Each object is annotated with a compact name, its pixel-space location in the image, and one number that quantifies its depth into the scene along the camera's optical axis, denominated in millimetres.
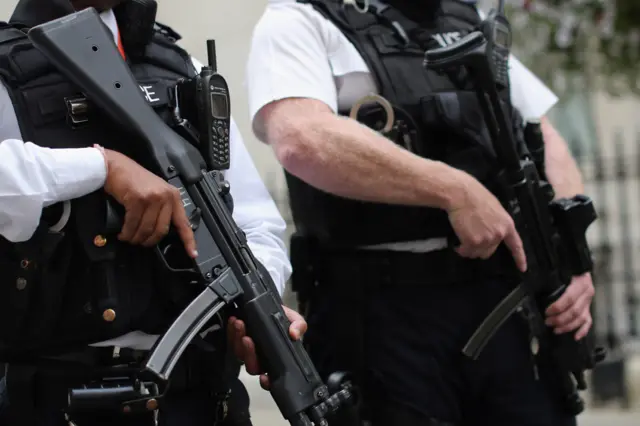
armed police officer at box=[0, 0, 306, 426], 6085
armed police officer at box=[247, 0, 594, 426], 6522
